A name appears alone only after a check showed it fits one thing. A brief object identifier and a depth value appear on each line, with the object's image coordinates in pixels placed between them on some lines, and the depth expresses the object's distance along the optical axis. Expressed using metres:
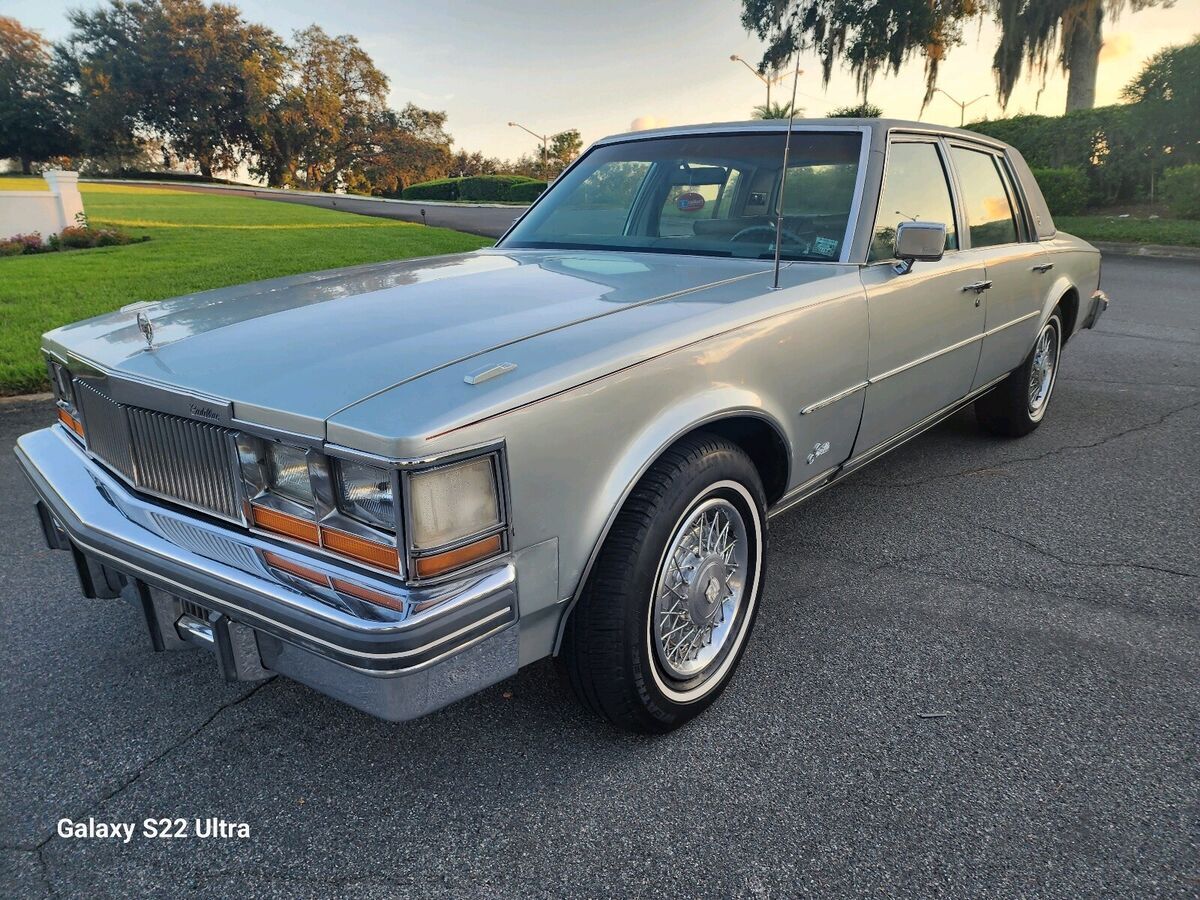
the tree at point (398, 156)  54.31
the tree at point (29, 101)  50.31
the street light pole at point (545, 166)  44.02
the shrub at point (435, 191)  41.12
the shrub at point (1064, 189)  18.77
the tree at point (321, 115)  50.88
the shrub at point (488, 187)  38.12
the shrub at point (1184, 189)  16.84
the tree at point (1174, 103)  17.75
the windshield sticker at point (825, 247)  2.93
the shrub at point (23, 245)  13.06
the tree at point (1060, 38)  20.59
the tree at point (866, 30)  23.55
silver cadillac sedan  1.66
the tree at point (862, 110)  24.12
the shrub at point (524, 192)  34.92
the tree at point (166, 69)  48.09
